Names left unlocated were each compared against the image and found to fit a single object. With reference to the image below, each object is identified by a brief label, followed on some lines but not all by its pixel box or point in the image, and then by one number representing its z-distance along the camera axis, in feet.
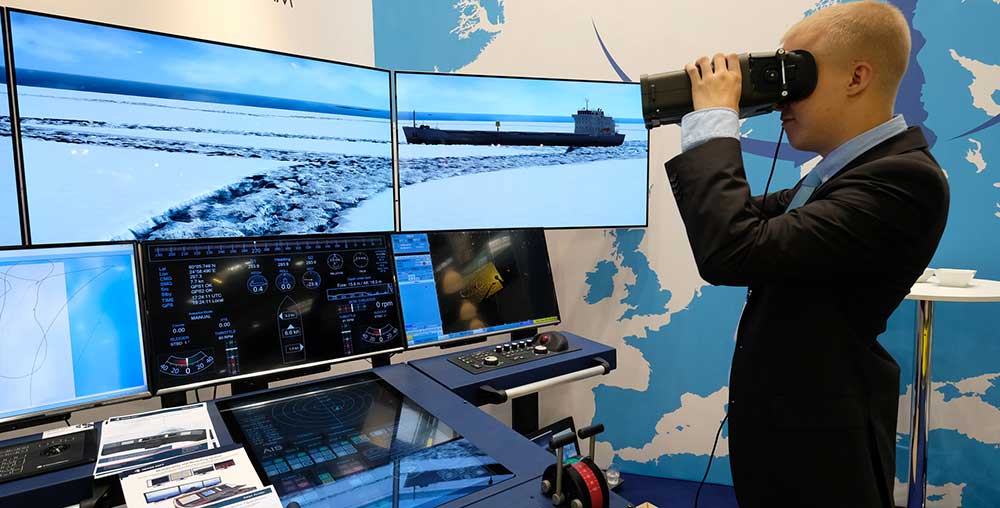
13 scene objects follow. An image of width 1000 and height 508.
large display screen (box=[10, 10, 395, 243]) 4.79
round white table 5.64
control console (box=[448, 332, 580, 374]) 5.52
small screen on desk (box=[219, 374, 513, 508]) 3.13
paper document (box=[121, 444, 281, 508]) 2.88
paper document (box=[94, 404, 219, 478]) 3.43
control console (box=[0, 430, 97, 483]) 3.37
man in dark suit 2.93
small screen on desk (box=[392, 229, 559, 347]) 5.86
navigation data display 4.52
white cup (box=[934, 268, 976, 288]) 6.04
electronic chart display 3.87
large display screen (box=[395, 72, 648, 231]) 6.88
